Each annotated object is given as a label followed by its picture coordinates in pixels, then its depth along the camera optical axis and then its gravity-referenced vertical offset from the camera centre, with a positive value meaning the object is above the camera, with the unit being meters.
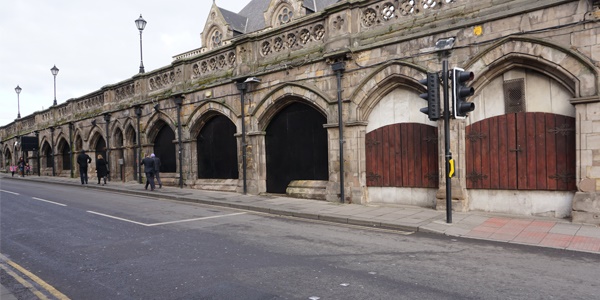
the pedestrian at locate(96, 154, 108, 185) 19.59 -0.47
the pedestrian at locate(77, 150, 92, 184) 20.01 -0.24
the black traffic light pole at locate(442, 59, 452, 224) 7.82 +0.30
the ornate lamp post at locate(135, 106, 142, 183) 19.22 +0.75
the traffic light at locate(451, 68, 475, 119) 7.57 +1.10
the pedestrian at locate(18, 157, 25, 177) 30.19 -0.44
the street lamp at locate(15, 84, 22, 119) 37.55 +6.73
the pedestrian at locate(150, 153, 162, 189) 16.45 -0.42
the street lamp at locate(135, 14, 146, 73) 19.44 +6.81
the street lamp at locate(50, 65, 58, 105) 28.56 +6.71
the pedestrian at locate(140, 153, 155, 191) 16.04 -0.49
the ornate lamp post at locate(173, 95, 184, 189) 16.73 +1.14
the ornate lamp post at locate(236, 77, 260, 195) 13.76 +1.21
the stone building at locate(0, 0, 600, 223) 8.01 +1.23
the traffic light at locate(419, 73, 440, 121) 7.90 +1.16
